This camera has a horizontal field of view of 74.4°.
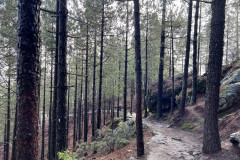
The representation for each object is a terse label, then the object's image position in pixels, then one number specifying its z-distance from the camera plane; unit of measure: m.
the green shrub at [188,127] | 11.07
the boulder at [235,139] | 5.79
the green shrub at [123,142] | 10.05
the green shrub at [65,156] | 3.87
